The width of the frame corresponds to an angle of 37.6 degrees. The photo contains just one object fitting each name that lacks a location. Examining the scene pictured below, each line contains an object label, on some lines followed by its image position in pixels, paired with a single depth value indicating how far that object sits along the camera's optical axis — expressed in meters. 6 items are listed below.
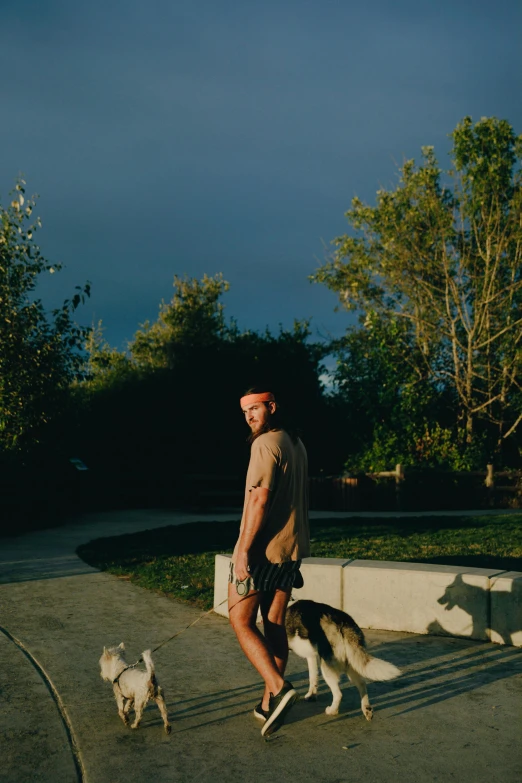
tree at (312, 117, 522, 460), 23.58
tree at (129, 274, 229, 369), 37.31
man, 4.22
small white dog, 4.21
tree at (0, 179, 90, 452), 13.81
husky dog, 4.46
